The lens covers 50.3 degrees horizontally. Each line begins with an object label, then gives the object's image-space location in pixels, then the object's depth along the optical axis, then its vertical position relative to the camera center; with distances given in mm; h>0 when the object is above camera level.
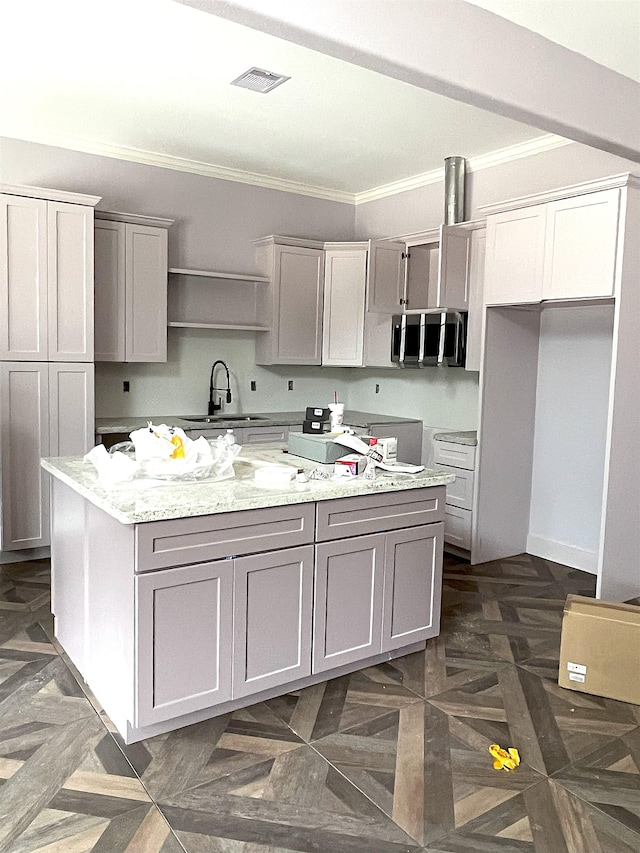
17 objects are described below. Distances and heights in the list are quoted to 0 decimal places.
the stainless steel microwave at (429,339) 4930 +262
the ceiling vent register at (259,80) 3701 +1593
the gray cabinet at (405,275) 5445 +780
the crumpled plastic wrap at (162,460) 2615 -377
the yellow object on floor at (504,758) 2430 -1378
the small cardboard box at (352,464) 3006 -415
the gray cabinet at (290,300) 5570 +569
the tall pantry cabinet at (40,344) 4242 +109
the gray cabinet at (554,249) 3781 +763
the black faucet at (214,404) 5602 -312
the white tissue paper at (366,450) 3105 -359
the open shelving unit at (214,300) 5348 +540
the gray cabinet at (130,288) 4734 +537
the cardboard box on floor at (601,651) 2920 -1178
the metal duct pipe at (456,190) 5090 +1372
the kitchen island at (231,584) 2424 -866
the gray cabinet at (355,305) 5504 +550
